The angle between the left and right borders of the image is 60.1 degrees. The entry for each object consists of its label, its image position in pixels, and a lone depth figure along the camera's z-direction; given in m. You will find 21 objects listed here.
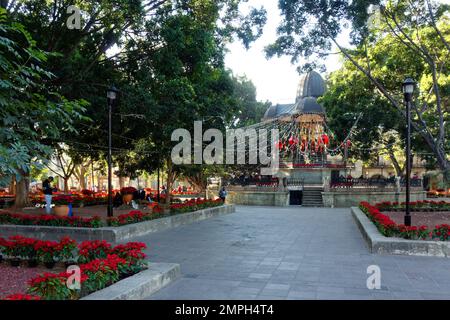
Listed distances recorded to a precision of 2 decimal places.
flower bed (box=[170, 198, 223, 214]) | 16.76
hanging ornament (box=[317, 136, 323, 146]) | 31.26
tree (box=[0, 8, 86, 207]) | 5.45
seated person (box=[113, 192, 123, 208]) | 21.01
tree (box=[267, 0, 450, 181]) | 15.78
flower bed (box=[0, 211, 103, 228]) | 12.32
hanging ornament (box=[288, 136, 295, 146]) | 31.02
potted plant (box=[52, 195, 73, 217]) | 22.31
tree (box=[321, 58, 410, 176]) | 30.19
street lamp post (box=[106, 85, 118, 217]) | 12.70
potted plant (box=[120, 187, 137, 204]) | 20.41
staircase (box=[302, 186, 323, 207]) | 27.41
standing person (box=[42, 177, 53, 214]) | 16.97
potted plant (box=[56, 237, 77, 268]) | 7.84
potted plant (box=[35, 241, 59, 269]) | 7.88
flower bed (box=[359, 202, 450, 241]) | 10.19
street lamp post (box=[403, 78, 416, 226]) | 11.41
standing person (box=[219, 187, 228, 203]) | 25.91
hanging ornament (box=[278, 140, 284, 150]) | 31.47
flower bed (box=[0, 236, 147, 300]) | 5.31
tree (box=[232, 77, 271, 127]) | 47.39
